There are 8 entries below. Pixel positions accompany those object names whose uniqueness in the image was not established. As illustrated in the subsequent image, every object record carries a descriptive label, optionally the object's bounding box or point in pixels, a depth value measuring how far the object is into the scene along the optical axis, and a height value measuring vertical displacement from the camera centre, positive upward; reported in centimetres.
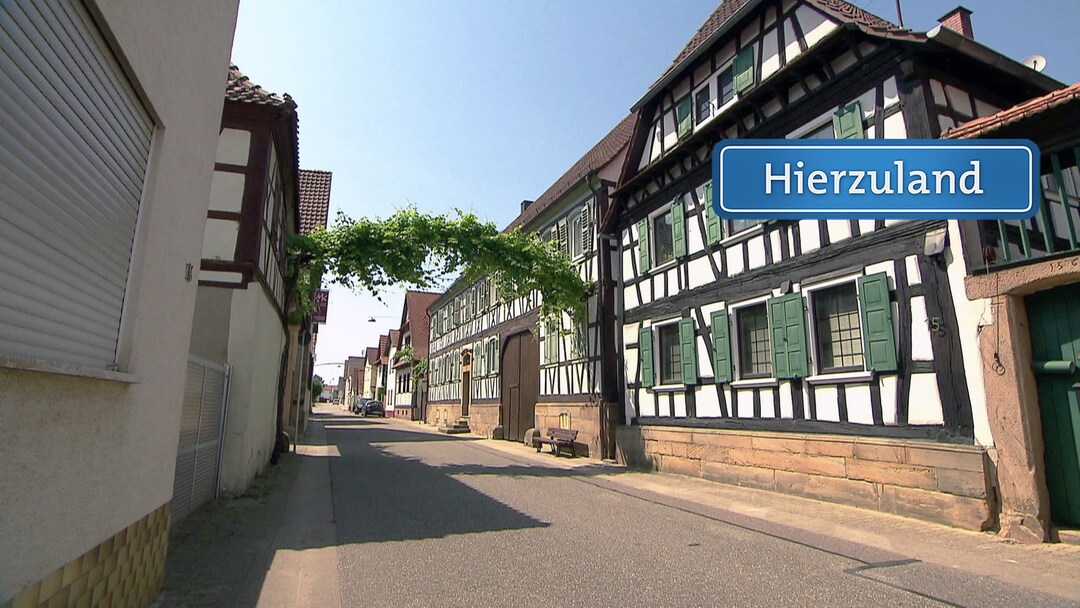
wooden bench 1588 -74
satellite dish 912 +509
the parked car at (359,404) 5230 +42
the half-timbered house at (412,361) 3838 +313
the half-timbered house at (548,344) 1555 +206
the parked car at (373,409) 4881 +0
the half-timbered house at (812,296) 760 +175
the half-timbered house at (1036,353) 639 +63
